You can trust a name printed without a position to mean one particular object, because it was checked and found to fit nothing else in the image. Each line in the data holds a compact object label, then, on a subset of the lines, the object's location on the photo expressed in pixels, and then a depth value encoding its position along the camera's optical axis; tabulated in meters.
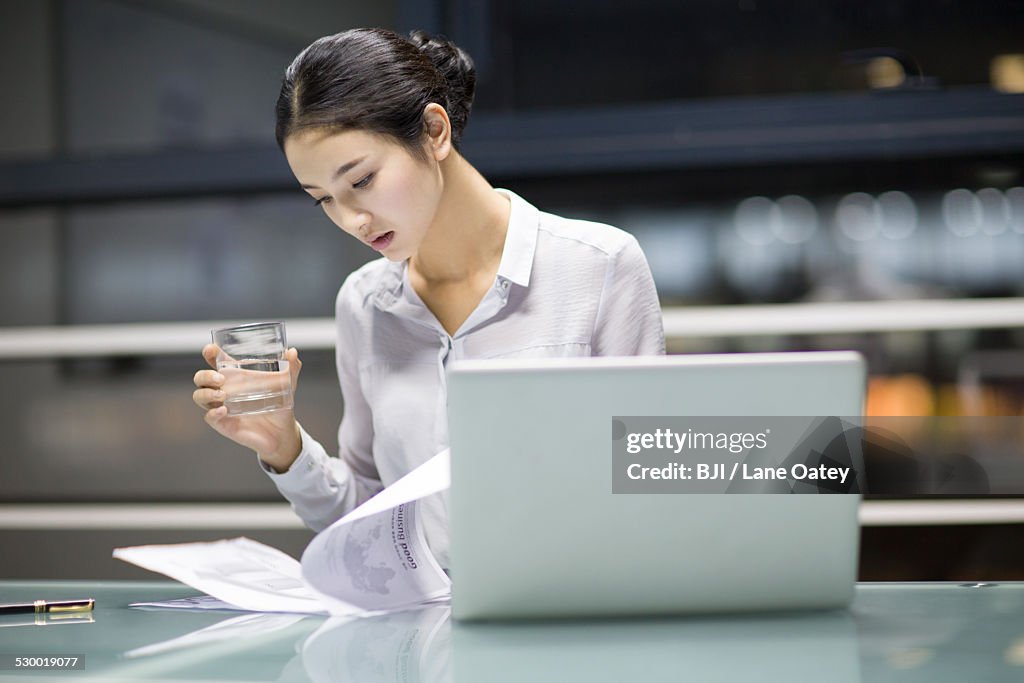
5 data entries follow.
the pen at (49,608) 2.08
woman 2.34
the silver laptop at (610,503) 1.85
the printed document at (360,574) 2.05
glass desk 1.81
